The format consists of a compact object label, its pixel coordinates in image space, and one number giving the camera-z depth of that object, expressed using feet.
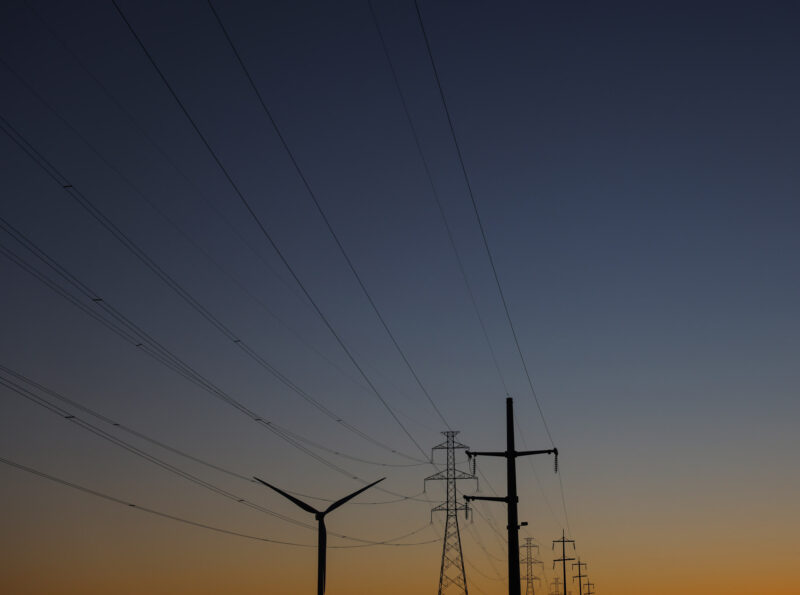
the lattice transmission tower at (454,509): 304.71
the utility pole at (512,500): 173.17
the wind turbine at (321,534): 189.47
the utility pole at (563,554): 470.39
